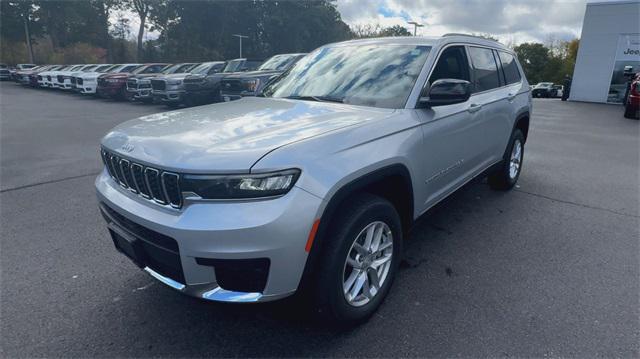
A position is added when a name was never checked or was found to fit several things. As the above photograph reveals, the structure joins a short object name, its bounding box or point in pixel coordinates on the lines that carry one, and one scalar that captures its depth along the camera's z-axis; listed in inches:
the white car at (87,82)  775.0
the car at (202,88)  527.2
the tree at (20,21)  1689.2
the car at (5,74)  1353.8
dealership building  788.0
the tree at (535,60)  2554.1
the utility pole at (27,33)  1691.7
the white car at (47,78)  923.8
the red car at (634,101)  502.0
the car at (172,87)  551.4
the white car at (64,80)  856.9
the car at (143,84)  631.8
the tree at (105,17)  1870.1
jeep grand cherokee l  74.1
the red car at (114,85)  703.7
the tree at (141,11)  1802.7
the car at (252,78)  433.1
